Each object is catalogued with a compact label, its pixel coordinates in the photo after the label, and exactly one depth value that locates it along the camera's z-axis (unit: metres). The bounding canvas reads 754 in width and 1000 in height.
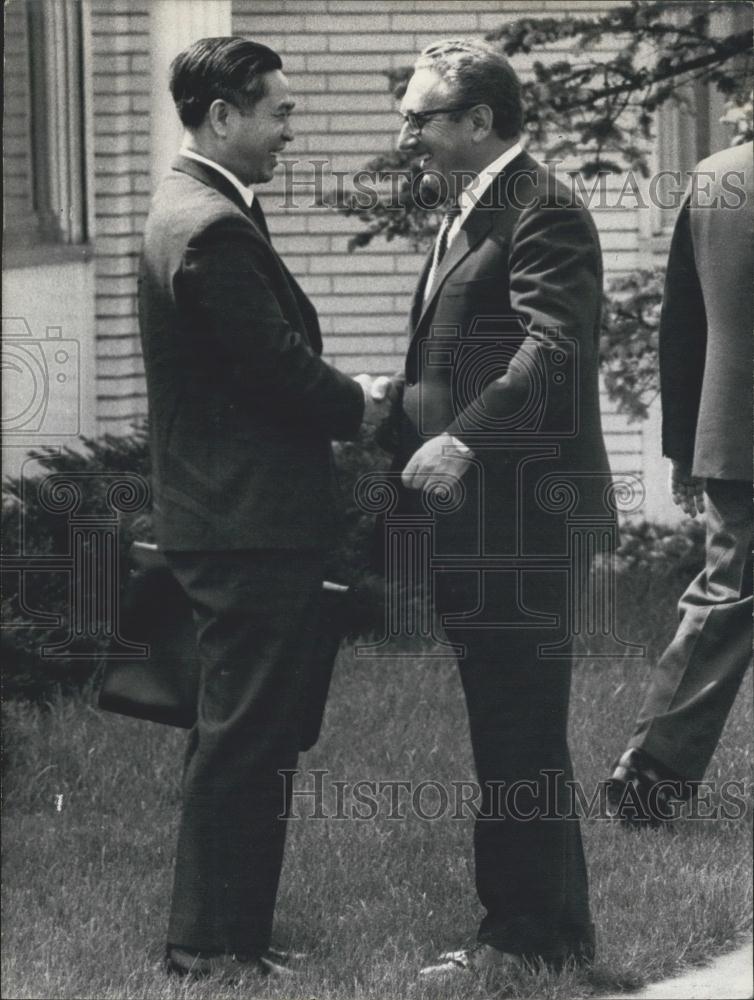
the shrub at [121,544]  6.18
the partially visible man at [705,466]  4.55
